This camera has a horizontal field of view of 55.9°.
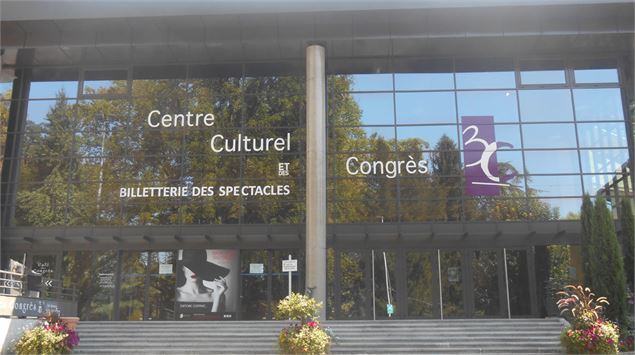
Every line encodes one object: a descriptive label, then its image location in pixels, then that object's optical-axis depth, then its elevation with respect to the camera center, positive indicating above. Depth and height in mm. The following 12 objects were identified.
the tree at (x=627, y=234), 18172 +2212
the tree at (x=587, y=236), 18078 +2189
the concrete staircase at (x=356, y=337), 16359 -774
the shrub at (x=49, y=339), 14750 -686
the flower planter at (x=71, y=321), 16466 -306
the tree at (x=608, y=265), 17203 +1253
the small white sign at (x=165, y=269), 22156 +1494
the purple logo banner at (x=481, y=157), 22297 +5611
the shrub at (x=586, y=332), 14211 -550
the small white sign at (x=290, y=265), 22016 +1611
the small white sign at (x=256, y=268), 22125 +1498
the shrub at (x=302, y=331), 14180 -502
